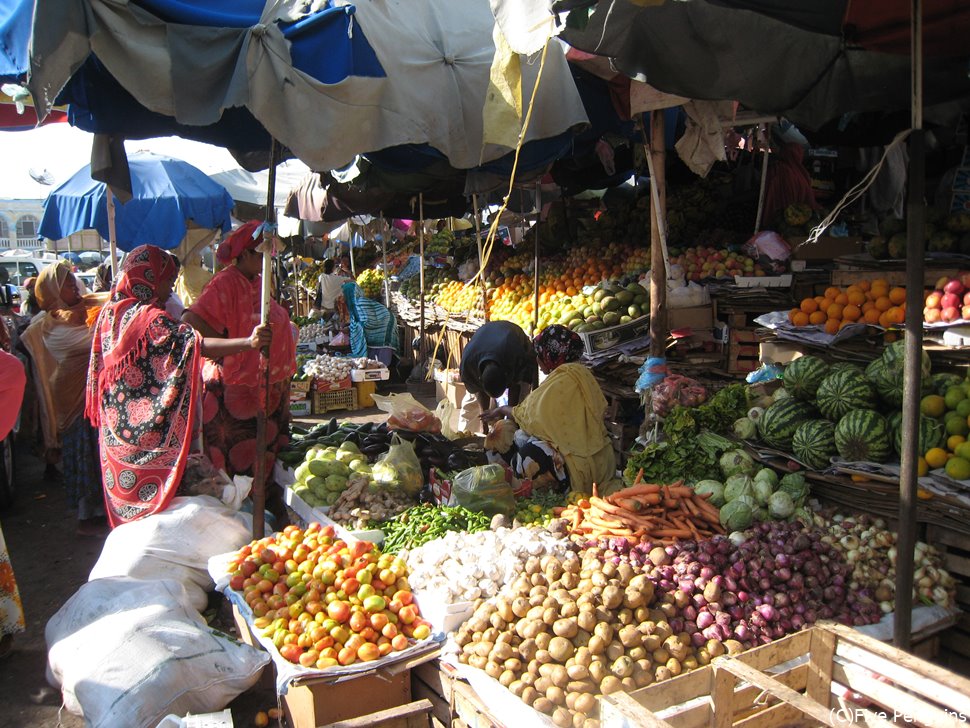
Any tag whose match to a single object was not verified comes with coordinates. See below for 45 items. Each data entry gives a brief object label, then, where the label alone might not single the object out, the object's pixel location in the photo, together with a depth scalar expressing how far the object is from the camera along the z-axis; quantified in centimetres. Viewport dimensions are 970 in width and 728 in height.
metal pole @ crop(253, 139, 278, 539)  402
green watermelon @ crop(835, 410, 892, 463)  358
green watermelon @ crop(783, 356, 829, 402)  411
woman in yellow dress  437
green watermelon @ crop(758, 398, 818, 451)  403
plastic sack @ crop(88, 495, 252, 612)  369
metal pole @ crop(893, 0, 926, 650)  236
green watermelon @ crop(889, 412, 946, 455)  347
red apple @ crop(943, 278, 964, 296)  390
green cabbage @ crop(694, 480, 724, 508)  382
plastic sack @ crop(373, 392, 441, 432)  532
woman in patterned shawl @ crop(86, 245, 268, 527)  416
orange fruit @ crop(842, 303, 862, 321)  434
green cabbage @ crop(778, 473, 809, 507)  375
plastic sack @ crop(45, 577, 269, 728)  279
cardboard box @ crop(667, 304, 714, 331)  571
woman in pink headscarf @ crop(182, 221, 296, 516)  466
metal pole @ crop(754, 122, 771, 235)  616
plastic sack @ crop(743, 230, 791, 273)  588
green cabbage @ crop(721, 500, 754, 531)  352
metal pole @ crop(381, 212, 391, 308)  1223
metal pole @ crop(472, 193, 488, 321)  656
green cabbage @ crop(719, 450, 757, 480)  400
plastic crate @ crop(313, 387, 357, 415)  960
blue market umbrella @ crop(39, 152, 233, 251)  799
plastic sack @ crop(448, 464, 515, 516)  385
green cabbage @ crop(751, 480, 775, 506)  372
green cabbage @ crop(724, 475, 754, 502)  376
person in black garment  530
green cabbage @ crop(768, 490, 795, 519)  361
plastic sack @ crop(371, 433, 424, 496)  445
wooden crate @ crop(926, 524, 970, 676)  323
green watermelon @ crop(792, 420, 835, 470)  377
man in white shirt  1308
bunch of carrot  337
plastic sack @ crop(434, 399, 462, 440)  602
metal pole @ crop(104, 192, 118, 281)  540
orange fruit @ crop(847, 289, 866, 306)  439
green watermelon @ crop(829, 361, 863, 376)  396
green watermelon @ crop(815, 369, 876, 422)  378
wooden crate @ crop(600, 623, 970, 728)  188
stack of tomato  290
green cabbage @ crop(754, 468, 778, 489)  383
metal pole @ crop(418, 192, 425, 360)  781
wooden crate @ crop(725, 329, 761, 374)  566
